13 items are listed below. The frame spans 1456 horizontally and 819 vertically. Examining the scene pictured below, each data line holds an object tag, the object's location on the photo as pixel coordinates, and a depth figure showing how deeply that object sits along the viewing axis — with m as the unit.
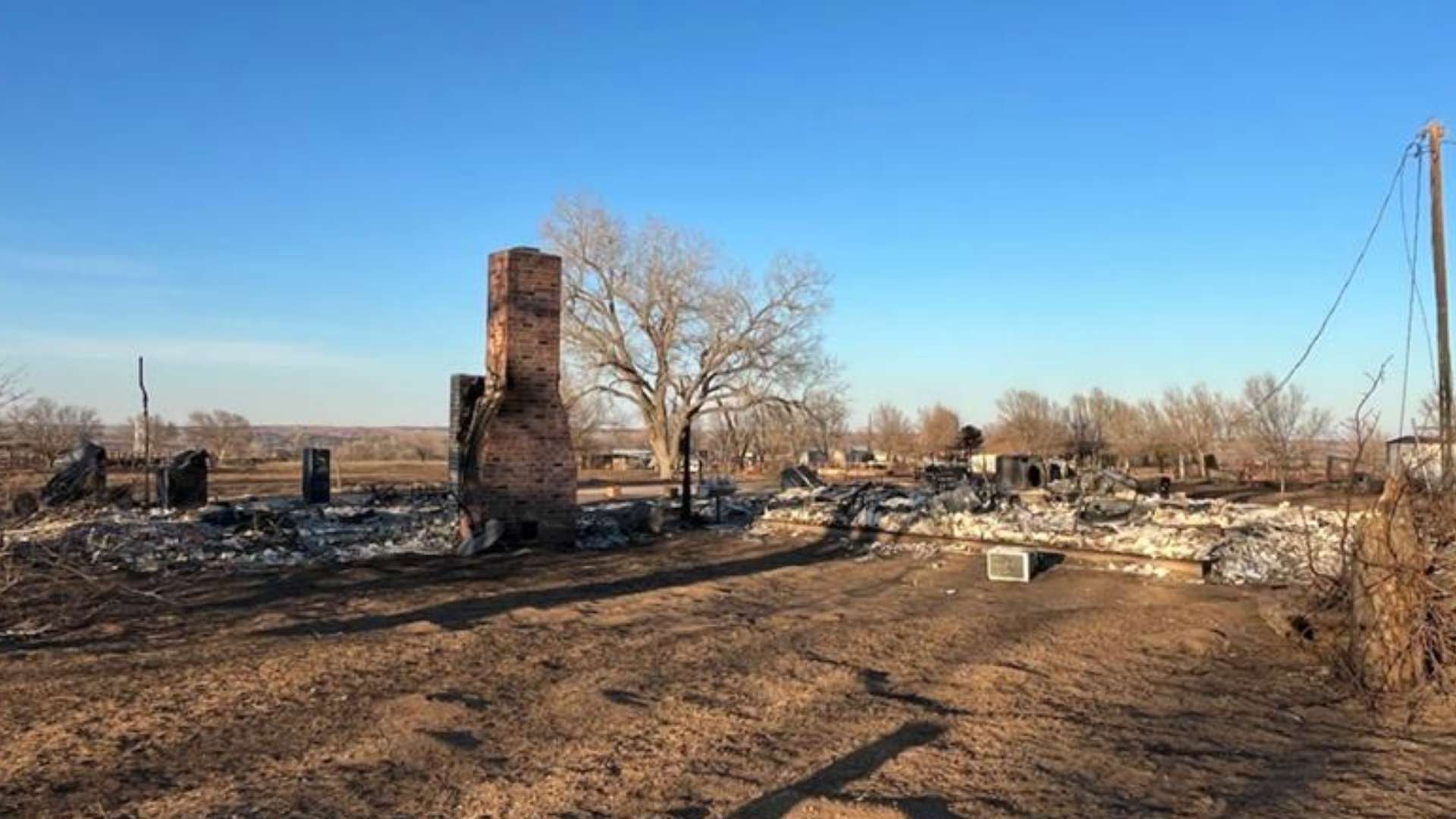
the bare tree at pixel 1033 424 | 56.91
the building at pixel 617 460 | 58.75
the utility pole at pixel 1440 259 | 17.14
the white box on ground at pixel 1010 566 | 12.77
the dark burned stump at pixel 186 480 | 21.15
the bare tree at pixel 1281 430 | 38.91
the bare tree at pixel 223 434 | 61.56
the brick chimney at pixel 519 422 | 15.00
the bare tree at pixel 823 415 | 49.88
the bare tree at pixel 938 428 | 65.31
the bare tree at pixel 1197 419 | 54.03
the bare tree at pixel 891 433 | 70.06
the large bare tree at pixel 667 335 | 48.75
